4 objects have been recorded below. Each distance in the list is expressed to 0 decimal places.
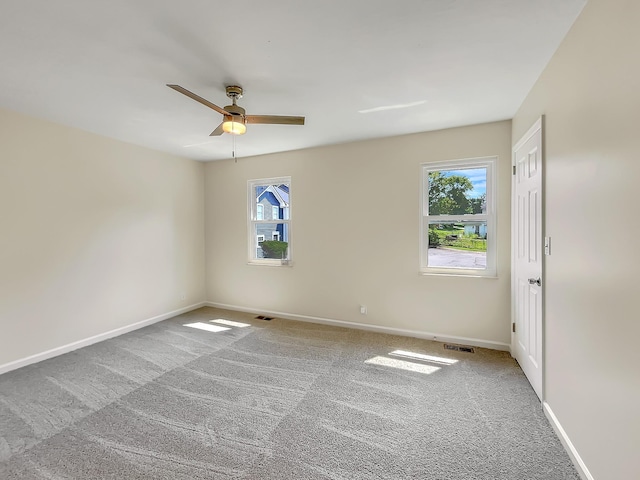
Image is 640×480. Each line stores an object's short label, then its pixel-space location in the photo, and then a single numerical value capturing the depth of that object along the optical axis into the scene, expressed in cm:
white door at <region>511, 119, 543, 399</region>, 216
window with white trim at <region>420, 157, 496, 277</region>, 320
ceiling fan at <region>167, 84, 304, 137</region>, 217
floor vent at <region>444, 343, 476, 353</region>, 312
